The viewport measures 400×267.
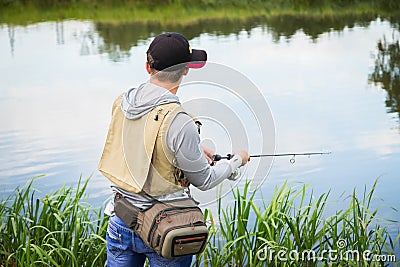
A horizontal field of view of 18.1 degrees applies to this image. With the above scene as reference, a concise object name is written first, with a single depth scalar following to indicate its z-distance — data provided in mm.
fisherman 3441
